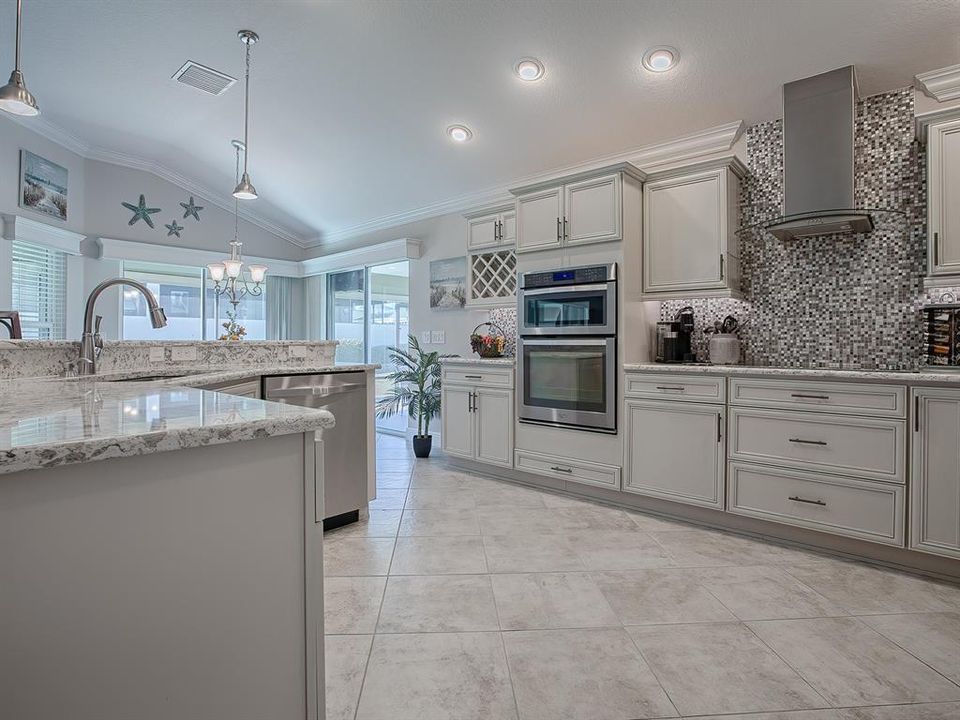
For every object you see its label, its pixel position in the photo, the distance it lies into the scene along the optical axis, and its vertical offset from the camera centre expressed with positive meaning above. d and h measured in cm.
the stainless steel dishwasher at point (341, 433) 284 -43
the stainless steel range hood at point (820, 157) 284 +114
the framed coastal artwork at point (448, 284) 514 +76
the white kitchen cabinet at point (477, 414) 396 -43
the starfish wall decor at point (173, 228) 615 +154
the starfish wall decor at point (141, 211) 583 +167
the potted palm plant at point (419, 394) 485 -33
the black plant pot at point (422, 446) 481 -80
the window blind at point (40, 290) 468 +65
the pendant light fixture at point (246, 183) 346 +116
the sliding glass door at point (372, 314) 590 +55
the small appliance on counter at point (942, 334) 263 +13
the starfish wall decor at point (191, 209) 628 +181
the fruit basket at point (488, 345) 438 +12
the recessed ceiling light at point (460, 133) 415 +182
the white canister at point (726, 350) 333 +6
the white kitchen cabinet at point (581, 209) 339 +103
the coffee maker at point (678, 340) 352 +13
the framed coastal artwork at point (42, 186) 468 +162
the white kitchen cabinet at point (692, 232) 323 +82
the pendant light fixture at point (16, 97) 190 +96
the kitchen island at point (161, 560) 66 -30
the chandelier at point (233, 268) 402 +71
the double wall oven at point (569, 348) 341 +8
